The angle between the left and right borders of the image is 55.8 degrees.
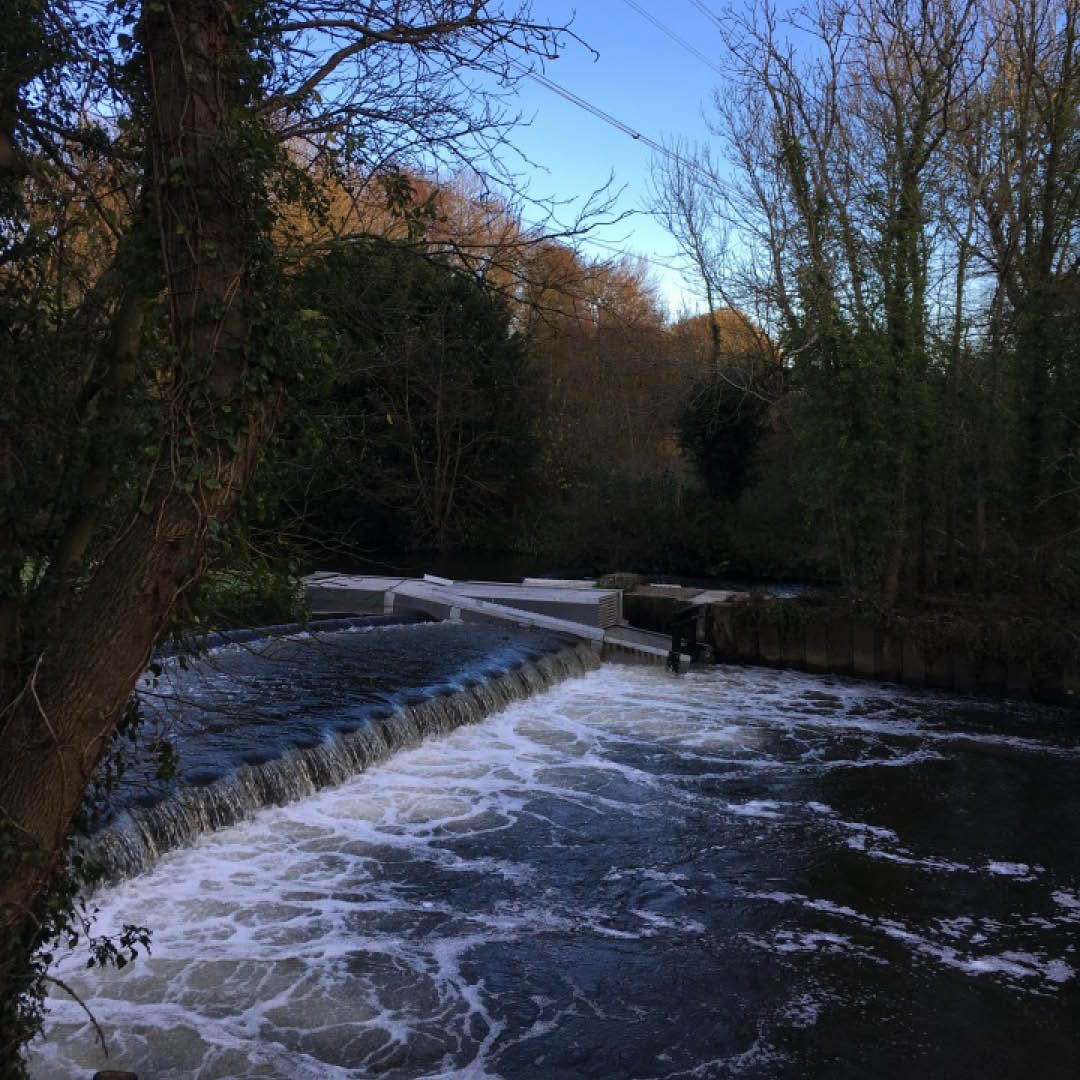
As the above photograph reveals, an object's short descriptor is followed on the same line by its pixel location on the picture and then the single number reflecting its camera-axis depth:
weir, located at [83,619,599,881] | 7.24
